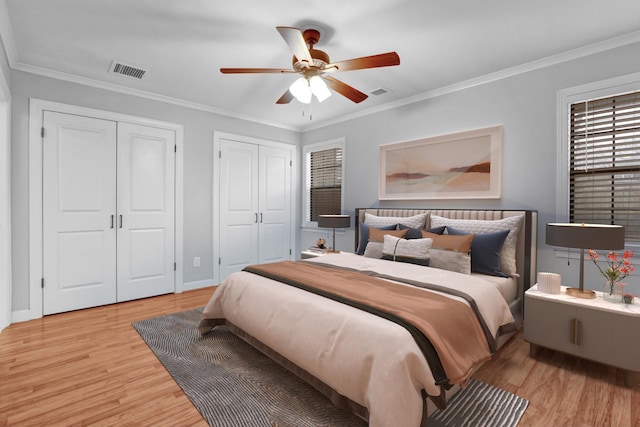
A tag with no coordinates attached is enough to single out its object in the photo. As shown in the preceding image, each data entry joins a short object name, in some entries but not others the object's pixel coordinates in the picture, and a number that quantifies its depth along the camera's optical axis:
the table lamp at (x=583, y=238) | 2.13
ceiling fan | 2.08
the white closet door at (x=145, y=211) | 3.72
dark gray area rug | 1.71
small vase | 2.21
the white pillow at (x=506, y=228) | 2.86
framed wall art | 3.31
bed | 1.44
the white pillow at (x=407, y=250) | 2.91
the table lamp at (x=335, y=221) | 4.22
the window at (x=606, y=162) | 2.54
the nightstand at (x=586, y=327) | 2.00
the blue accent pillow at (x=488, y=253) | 2.79
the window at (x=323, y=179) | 4.91
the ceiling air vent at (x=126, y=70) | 3.10
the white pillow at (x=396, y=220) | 3.56
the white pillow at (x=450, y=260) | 2.73
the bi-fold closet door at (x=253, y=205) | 4.64
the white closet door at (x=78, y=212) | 3.27
